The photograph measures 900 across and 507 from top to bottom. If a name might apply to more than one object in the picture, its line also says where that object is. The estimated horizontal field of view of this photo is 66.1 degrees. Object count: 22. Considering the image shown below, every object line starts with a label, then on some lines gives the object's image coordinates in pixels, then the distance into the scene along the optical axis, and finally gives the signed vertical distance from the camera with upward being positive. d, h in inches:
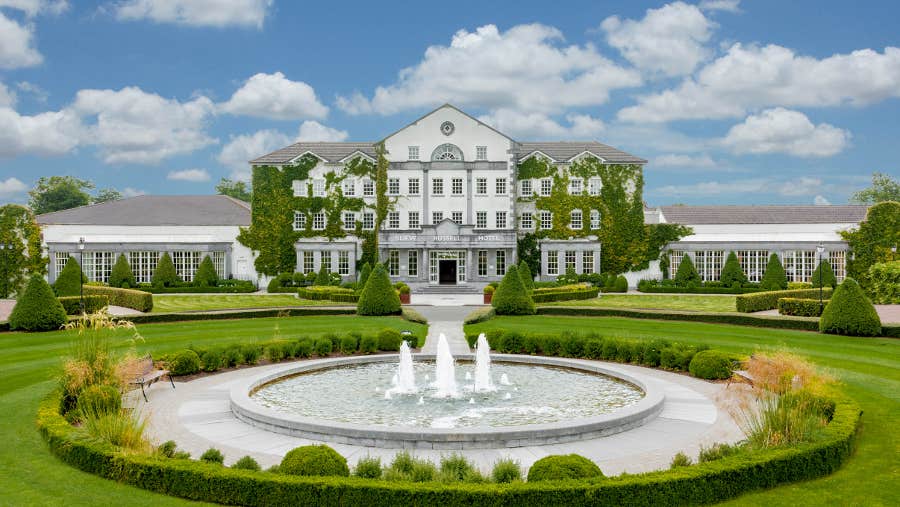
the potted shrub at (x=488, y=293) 1716.5 -100.1
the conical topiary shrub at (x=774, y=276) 1948.8 -74.3
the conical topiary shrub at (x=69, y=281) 1654.8 -56.0
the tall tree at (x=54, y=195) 3612.2 +329.4
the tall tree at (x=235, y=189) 4259.4 +412.9
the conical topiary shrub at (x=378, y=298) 1332.4 -84.2
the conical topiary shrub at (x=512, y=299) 1362.0 -90.8
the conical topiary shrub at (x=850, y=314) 1001.5 -94.1
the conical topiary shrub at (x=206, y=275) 2055.9 -56.0
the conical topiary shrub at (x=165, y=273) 2055.9 -48.5
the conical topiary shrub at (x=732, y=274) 2037.4 -69.3
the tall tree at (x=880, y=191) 3909.9 +329.2
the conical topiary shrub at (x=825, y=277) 1882.6 -73.7
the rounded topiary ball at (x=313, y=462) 375.2 -113.6
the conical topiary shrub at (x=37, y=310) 1085.8 -82.4
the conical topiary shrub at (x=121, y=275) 2012.8 -52.2
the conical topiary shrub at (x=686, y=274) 2059.5 -68.6
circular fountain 477.7 -130.8
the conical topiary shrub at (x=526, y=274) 1762.1 -56.1
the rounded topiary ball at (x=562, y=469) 363.9 -115.0
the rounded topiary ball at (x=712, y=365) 713.6 -119.2
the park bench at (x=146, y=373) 606.8 -107.1
